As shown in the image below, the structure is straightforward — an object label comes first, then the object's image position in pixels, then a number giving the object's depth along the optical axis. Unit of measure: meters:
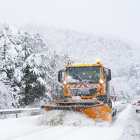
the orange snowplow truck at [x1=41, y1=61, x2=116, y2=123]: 8.21
